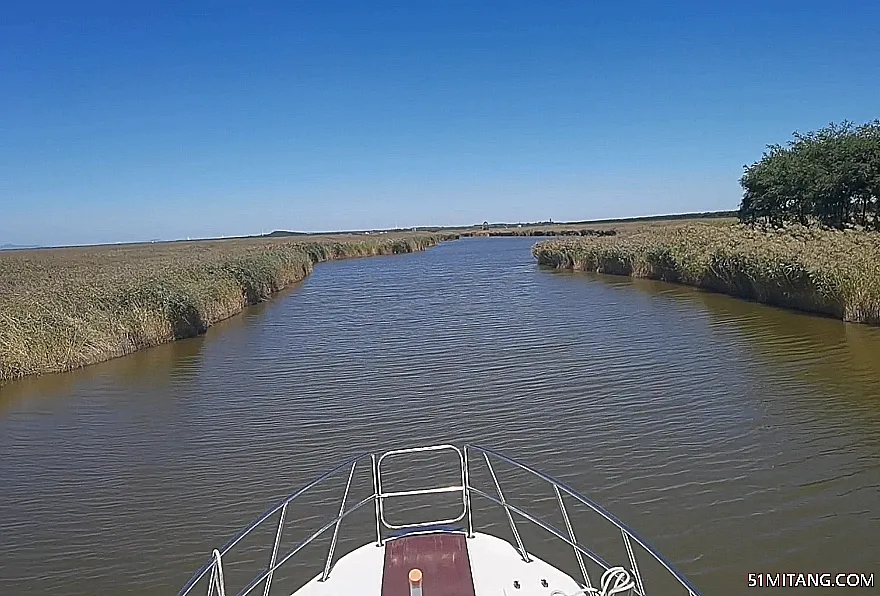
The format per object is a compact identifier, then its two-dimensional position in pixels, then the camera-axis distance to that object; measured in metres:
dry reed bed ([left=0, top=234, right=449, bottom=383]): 15.87
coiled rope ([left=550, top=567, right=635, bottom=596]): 3.43
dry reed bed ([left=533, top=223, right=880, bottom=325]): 17.59
